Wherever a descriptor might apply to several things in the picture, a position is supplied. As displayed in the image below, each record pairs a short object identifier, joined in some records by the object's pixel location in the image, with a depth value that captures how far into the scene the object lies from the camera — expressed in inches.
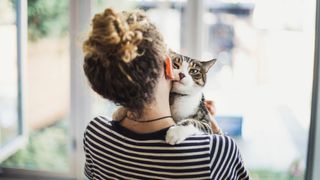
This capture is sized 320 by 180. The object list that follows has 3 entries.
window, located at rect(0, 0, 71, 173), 73.0
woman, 36.4
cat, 43.3
